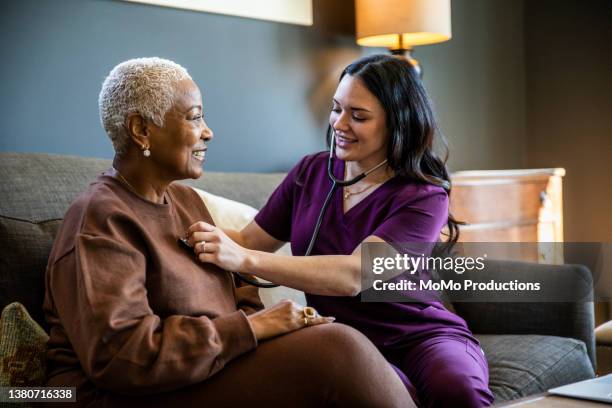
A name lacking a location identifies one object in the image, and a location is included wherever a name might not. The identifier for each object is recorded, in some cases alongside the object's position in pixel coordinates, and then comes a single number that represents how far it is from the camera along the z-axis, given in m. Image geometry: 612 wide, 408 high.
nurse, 1.73
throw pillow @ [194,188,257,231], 2.01
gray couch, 1.63
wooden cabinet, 3.23
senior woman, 1.32
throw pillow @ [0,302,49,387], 1.46
